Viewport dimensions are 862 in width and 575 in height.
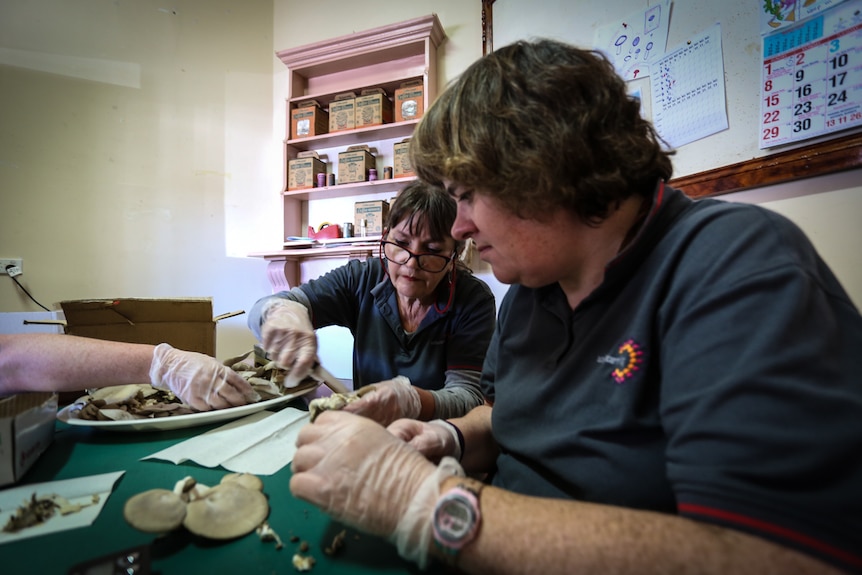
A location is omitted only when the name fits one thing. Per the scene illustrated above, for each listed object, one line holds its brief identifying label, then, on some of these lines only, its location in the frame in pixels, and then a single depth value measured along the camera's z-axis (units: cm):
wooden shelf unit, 268
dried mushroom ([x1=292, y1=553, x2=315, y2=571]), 51
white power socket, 235
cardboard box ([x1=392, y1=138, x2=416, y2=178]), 265
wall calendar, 109
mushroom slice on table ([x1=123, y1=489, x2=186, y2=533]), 54
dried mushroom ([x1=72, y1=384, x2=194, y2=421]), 99
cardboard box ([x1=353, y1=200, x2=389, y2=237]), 271
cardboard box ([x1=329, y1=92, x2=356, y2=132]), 281
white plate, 93
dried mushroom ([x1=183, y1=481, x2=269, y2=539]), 56
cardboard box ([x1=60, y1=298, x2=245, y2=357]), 153
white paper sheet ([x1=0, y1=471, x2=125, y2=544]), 58
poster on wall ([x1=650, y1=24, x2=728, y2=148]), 142
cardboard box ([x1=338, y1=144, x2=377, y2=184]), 278
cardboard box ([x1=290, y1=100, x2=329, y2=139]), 292
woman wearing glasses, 123
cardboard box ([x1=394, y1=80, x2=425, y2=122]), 268
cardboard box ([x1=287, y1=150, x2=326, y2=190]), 288
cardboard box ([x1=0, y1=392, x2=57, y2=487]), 70
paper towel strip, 81
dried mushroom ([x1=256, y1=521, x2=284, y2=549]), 56
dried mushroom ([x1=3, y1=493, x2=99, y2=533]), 58
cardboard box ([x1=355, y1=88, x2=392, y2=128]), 275
